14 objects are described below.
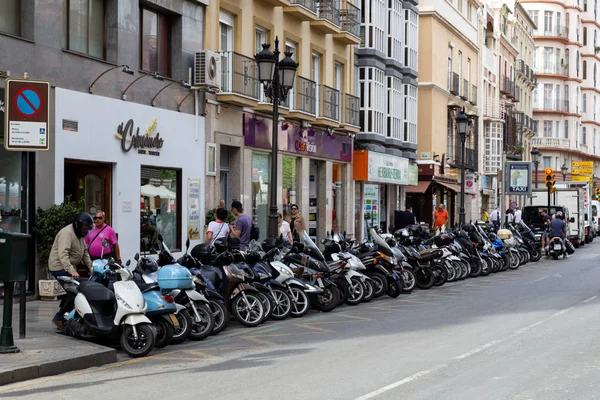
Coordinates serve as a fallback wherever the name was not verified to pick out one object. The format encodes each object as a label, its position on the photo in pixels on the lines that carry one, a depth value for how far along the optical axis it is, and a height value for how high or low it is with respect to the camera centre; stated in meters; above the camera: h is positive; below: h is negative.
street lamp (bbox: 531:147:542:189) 48.41 +2.82
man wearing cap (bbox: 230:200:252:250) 17.88 -0.36
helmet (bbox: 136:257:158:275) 12.95 -0.78
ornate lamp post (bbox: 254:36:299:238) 18.20 +2.51
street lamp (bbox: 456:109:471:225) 31.88 +2.72
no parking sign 11.19 +1.07
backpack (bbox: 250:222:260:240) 17.80 -0.45
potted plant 16.88 -0.44
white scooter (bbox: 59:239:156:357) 11.53 -1.27
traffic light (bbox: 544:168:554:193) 39.72 +1.32
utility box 10.95 -0.57
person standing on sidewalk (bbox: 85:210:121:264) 14.50 -0.48
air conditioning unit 22.83 +3.34
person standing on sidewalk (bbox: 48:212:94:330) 13.26 -0.56
